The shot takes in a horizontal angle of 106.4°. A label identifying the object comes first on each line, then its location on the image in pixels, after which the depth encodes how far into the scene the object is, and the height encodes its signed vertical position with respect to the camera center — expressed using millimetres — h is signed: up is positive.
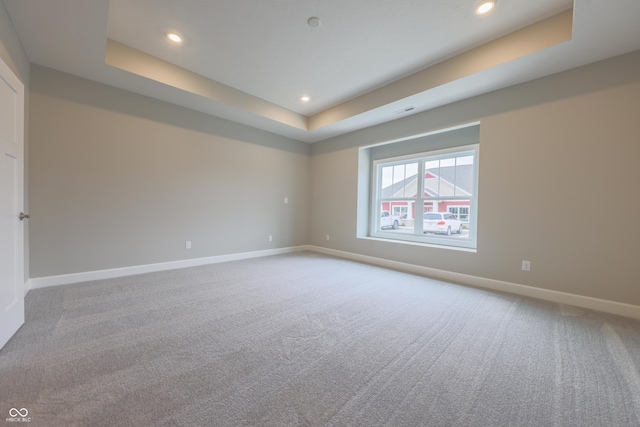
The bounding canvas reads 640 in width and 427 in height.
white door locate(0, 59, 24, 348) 1773 -22
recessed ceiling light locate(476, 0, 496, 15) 2221 +1948
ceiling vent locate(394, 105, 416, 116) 3900 +1666
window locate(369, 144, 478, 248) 3904 +242
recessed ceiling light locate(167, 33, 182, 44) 2709 +1917
